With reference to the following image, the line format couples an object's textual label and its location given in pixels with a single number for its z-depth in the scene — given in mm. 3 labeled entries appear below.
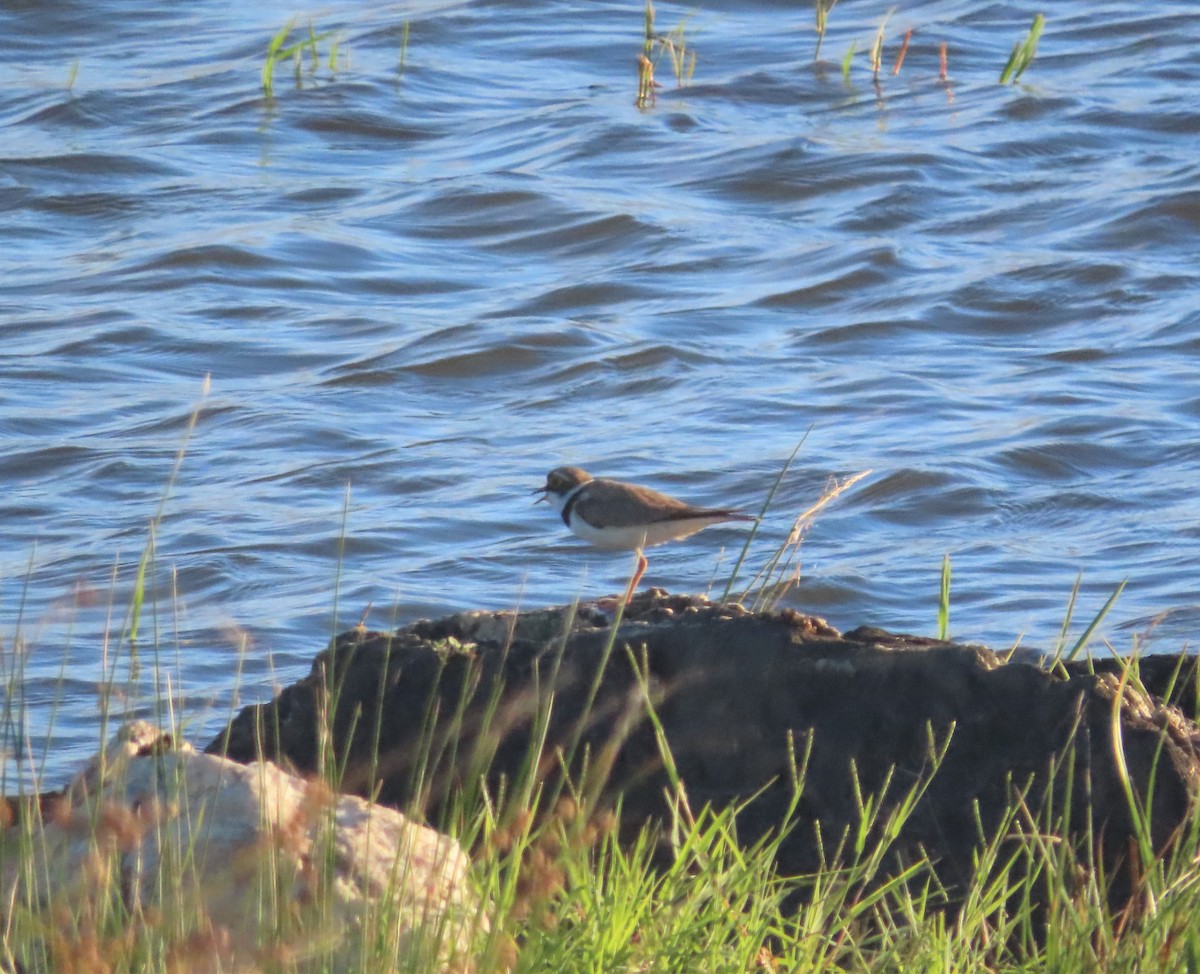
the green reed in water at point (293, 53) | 25969
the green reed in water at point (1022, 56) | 25953
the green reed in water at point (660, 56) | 26625
